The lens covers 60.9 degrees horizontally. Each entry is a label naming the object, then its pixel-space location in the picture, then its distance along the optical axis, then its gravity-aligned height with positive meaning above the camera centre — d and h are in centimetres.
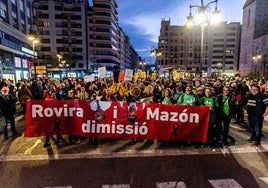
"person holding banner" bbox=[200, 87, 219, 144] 681 -90
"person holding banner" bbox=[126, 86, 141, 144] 719 -78
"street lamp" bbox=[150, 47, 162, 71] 3375 +342
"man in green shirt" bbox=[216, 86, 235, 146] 685 -101
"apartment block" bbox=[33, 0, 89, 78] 7594 +1434
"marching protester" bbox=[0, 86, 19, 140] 745 -112
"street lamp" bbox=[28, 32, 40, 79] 1930 +315
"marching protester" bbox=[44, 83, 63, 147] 698 -193
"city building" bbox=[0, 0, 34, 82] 3038 +527
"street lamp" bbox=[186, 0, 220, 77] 1326 +353
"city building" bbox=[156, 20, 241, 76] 10900 +1379
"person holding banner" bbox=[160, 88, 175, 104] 731 -76
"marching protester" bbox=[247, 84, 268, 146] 680 -100
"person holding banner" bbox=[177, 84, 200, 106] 701 -73
